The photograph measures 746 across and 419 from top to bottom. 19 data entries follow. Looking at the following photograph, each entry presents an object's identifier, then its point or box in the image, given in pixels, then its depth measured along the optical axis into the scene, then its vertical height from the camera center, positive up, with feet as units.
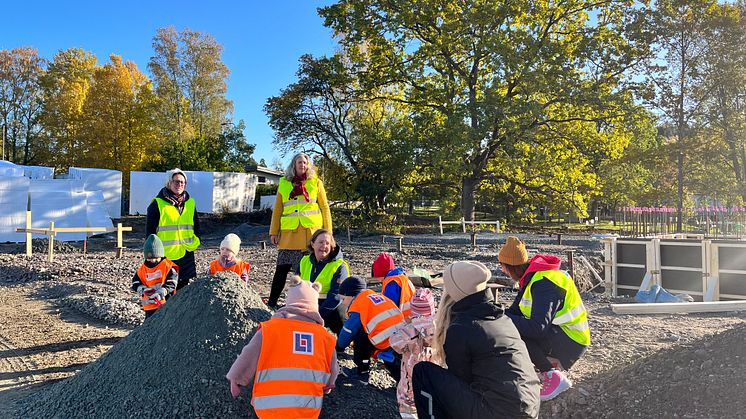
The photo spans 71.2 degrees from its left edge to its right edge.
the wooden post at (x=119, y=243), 45.14 -2.31
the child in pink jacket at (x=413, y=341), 11.24 -2.63
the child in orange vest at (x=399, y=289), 12.60 -1.67
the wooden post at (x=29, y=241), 44.62 -2.18
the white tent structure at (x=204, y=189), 98.43 +5.66
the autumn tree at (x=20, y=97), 124.88 +28.70
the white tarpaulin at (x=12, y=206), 57.47 +1.07
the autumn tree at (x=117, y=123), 114.01 +20.67
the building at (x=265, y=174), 146.92 +13.64
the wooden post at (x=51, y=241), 41.04 -1.99
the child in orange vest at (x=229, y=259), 17.52 -1.40
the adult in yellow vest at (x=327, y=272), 14.55 -1.48
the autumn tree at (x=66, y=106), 115.44 +24.57
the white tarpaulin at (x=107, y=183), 80.12 +5.47
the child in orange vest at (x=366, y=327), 11.73 -2.46
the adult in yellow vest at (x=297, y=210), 16.96 +0.31
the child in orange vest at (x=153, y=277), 15.75 -1.82
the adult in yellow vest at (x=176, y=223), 16.51 -0.16
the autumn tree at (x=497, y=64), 66.74 +21.77
